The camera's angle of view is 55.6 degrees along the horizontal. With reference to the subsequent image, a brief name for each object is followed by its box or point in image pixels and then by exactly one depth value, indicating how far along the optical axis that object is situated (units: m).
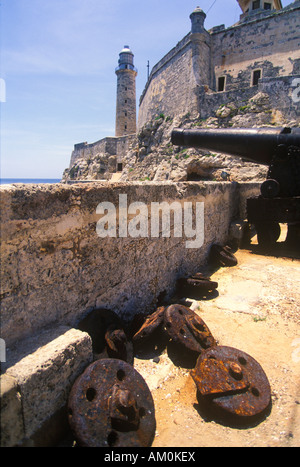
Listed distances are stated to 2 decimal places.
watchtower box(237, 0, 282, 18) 24.23
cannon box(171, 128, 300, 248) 4.68
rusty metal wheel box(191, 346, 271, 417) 1.70
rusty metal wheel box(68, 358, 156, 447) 1.43
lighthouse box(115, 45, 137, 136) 36.34
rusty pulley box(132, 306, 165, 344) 2.27
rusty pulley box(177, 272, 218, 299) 3.25
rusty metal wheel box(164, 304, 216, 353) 2.22
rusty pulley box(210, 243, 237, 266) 4.43
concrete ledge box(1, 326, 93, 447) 1.33
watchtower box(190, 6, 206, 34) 18.09
